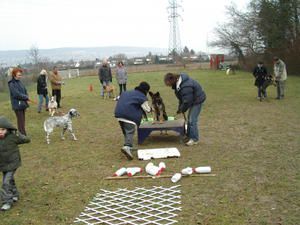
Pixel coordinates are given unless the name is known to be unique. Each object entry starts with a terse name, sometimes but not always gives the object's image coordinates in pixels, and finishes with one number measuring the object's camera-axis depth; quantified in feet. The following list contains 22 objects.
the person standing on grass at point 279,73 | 51.39
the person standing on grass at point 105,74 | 63.41
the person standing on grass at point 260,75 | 52.70
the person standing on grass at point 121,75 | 61.11
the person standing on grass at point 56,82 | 53.11
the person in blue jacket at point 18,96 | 30.76
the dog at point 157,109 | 31.54
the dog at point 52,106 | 48.35
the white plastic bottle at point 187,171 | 21.99
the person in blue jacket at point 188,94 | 27.84
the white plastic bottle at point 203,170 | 22.34
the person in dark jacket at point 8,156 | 18.20
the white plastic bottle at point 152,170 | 22.56
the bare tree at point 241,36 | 134.62
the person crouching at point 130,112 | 26.32
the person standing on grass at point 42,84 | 50.34
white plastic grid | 16.75
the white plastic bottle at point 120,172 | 22.72
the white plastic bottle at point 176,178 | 21.28
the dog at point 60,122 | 31.94
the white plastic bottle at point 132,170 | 22.66
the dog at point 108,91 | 66.49
